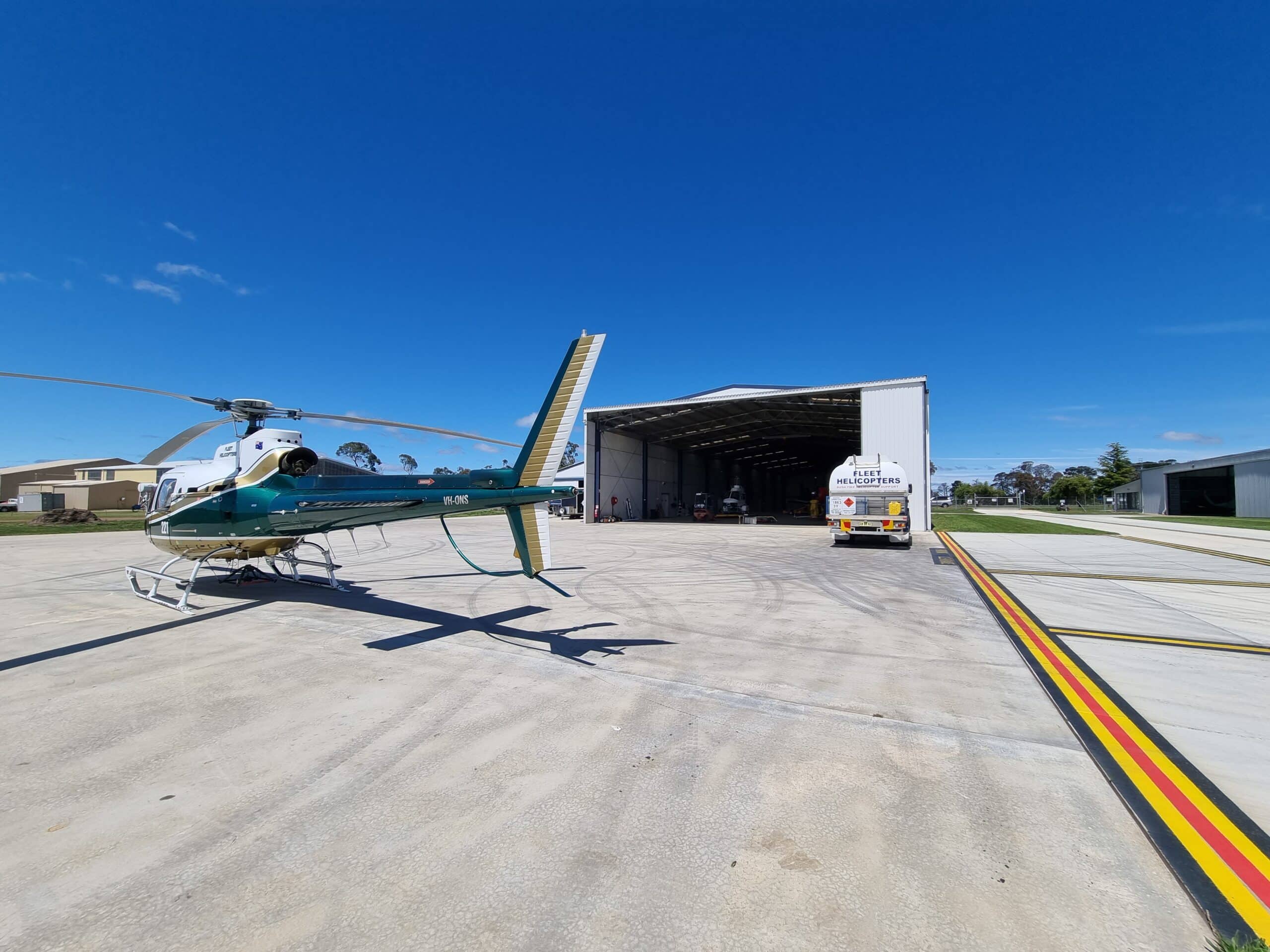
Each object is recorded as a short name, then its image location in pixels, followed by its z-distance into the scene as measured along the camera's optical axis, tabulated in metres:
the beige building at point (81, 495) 67.31
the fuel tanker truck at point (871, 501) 20.08
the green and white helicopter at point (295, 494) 7.36
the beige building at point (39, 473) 91.06
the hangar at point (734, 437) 29.25
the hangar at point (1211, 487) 47.19
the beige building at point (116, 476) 64.12
